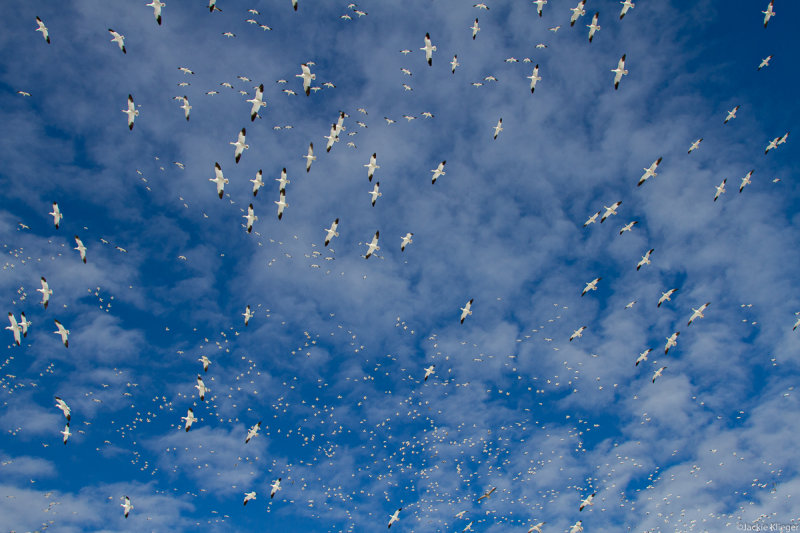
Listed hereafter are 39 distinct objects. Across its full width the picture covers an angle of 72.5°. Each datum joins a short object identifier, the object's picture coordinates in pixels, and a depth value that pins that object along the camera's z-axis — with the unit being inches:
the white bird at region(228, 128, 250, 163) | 1857.8
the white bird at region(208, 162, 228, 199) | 1916.8
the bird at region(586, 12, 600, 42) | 1838.6
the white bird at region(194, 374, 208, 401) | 2262.3
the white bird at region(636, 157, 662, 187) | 1945.9
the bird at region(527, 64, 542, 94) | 2026.6
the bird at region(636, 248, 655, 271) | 2097.7
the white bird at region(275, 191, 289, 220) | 1968.9
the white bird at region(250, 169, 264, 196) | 1925.7
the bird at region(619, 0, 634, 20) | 1814.7
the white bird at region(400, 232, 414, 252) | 2162.8
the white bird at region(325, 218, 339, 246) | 1952.8
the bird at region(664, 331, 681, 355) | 2199.8
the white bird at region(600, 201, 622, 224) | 1961.5
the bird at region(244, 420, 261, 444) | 2202.8
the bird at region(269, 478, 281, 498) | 2410.3
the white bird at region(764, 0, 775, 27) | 1806.1
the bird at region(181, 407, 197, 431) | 2356.1
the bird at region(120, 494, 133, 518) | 2468.4
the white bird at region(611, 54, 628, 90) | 1957.4
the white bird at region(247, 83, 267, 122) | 1869.2
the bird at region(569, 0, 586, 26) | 1753.2
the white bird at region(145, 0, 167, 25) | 1835.6
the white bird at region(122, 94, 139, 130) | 1927.5
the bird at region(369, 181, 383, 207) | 2060.9
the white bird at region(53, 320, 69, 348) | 2057.1
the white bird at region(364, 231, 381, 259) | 2043.6
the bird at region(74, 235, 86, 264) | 1990.7
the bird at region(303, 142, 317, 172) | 1959.6
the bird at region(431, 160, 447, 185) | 2091.5
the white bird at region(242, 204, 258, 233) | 1941.4
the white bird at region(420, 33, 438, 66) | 1972.4
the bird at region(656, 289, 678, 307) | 2195.5
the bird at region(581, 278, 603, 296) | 2209.6
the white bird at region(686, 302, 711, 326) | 2178.9
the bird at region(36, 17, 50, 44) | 1850.8
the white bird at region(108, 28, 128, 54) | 1840.6
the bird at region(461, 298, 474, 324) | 2213.3
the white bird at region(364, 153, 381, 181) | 2025.1
